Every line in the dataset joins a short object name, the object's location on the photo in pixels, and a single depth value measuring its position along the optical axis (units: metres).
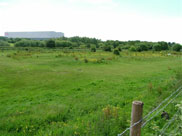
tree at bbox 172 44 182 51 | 55.62
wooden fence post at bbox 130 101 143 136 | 2.03
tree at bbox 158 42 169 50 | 60.00
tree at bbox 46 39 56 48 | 50.09
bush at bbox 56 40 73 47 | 55.24
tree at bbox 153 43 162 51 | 55.26
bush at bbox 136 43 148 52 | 48.88
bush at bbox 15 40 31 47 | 52.97
